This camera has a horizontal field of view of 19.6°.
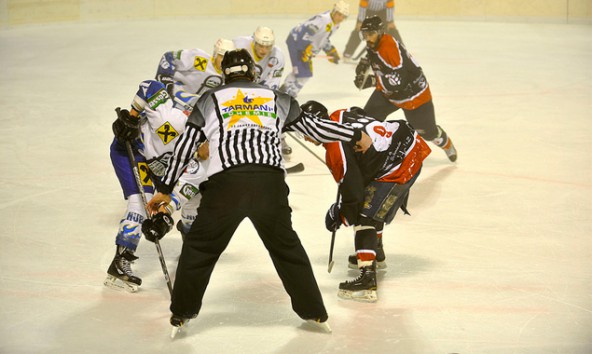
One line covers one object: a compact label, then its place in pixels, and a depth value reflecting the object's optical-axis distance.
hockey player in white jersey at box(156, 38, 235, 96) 11.67
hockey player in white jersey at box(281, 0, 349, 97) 16.72
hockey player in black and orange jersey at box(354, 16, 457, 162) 12.58
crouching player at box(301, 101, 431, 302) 8.37
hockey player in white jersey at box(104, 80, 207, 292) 8.54
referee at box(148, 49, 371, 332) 7.04
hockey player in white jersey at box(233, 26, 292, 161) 12.38
